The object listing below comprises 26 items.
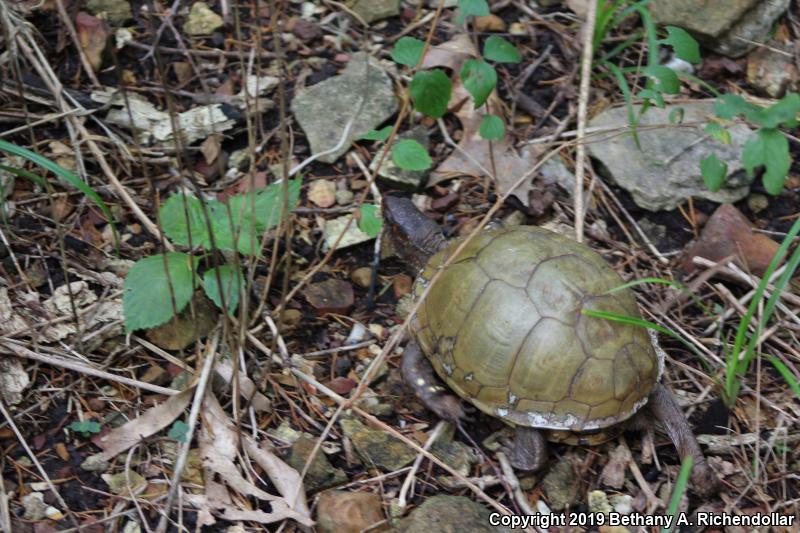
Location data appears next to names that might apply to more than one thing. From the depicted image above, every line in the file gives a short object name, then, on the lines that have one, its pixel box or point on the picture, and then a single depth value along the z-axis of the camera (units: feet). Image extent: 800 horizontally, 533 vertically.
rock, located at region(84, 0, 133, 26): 10.36
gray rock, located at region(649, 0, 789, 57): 10.53
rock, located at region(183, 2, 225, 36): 10.71
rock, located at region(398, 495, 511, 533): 6.69
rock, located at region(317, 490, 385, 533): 6.91
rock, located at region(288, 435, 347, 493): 7.24
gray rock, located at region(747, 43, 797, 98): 10.59
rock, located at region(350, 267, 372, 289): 9.12
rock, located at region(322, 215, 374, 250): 9.27
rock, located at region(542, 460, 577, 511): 7.40
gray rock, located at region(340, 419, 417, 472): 7.52
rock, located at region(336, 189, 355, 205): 9.72
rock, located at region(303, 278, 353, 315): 8.73
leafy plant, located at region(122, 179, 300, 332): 7.47
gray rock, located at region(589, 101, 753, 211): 9.67
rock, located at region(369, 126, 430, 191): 9.73
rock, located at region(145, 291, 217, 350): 7.98
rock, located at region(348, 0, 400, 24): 11.18
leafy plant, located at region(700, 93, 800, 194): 6.99
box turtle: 7.22
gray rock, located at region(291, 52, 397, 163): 10.05
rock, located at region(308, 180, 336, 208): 9.68
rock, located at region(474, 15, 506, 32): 11.21
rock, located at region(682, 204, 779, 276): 8.96
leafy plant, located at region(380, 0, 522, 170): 7.93
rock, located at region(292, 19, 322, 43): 10.96
